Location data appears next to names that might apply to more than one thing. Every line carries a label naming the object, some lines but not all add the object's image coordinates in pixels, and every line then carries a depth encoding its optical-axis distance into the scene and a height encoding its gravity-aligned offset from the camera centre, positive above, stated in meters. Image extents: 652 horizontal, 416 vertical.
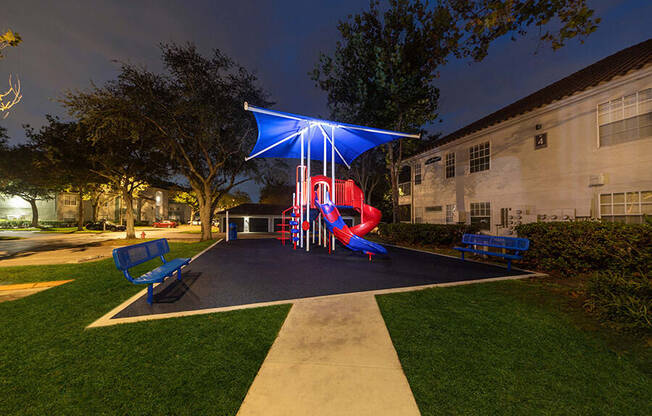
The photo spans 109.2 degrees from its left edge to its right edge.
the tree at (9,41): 5.00 +3.79
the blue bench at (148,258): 4.39 -1.06
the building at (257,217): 28.34 -0.95
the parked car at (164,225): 42.42 -2.59
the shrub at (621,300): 3.45 -1.55
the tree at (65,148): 17.16 +4.78
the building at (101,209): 37.50 +0.61
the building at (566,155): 7.80 +2.20
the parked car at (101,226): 32.19 -2.08
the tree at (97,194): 30.55 +2.56
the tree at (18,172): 26.17 +4.76
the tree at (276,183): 22.27 +3.47
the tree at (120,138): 13.79 +5.16
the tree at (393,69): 8.58 +8.20
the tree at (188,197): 44.31 +2.68
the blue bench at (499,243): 7.21 -1.26
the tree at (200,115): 15.27 +6.65
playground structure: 9.58 +3.46
